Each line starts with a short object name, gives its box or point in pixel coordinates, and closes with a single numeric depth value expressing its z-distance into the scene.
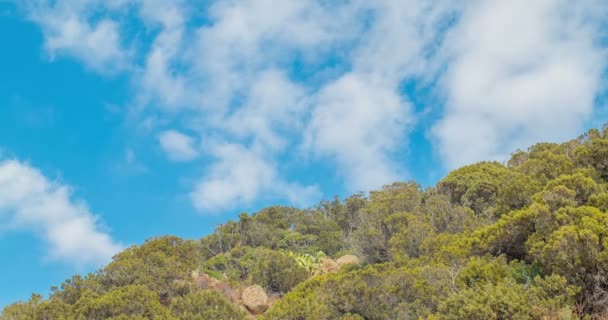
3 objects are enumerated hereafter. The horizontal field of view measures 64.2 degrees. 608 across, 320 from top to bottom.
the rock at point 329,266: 32.03
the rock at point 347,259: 31.47
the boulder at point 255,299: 26.42
